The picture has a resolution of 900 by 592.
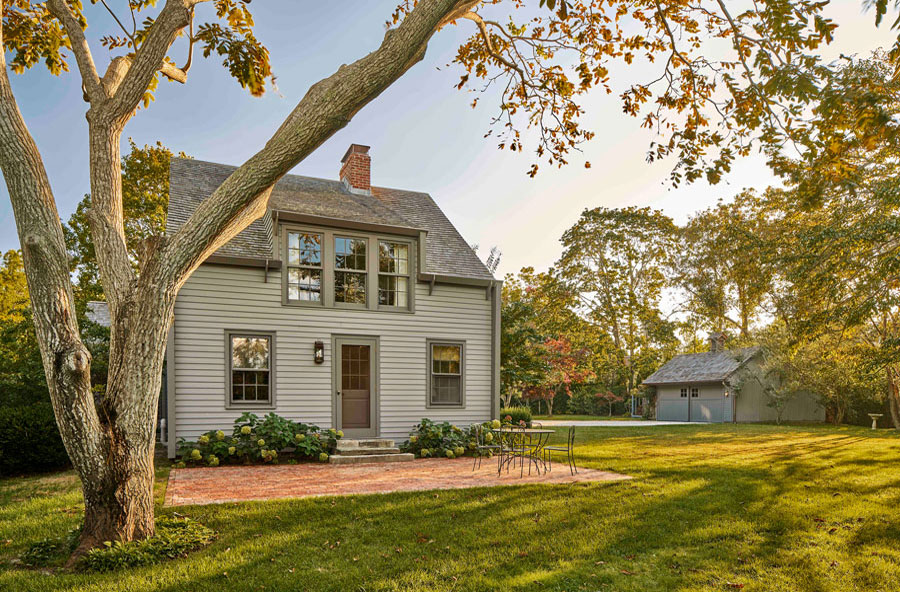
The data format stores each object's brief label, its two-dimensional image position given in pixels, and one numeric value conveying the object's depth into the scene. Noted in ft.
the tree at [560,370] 90.33
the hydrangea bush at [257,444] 34.28
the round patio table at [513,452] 30.46
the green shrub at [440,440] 39.24
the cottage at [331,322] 36.58
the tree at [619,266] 97.25
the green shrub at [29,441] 29.99
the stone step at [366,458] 35.58
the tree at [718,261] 87.76
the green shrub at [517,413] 64.13
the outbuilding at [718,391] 84.64
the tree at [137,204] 65.46
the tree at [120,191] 16.05
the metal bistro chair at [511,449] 30.48
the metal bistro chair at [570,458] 30.07
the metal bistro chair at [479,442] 36.46
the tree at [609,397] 106.01
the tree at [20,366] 40.34
